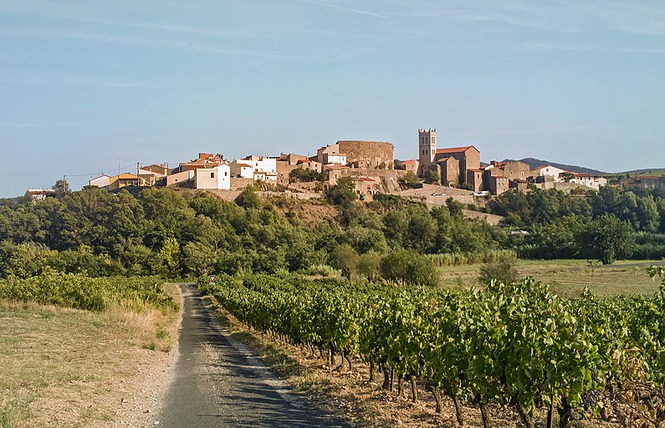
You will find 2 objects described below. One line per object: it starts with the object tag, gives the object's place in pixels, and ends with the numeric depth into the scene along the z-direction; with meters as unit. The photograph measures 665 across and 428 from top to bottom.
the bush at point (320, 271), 57.56
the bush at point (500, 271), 43.04
